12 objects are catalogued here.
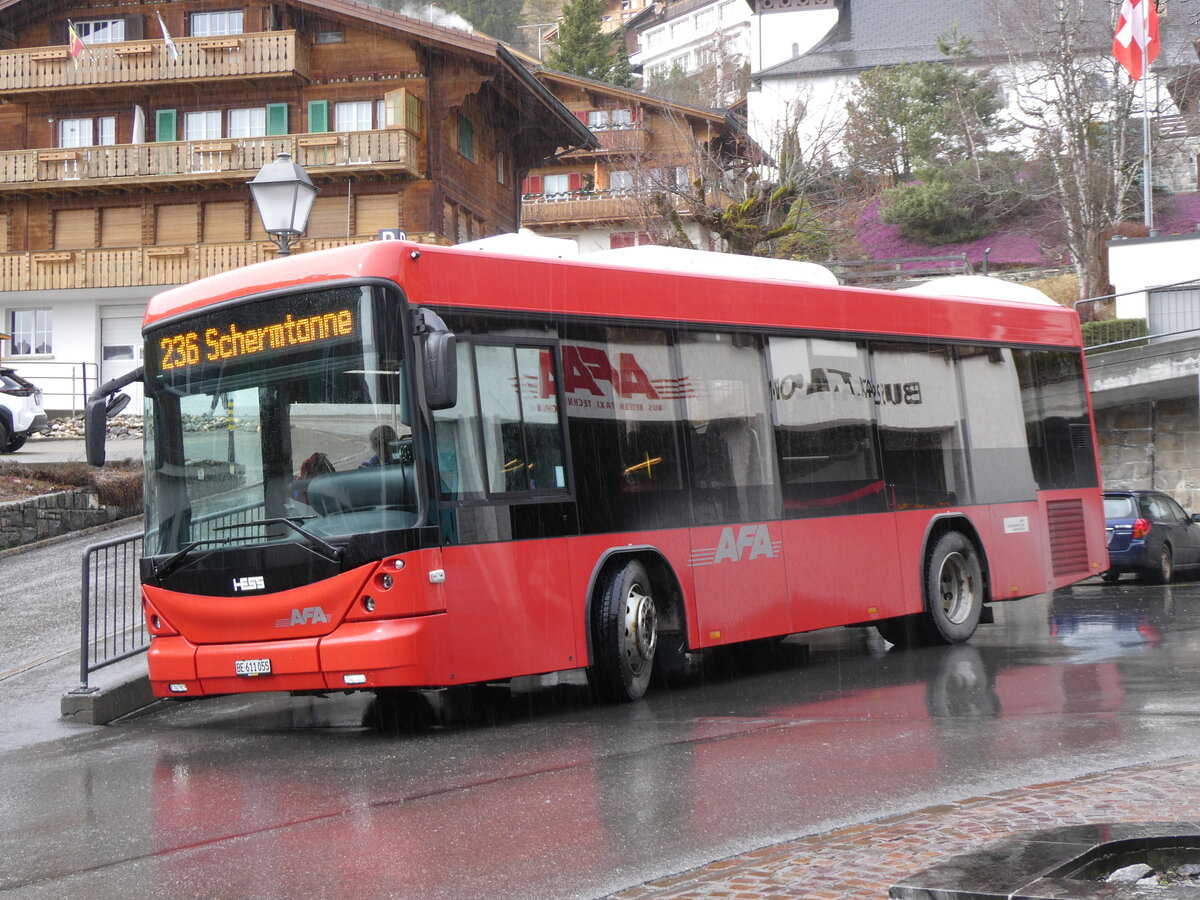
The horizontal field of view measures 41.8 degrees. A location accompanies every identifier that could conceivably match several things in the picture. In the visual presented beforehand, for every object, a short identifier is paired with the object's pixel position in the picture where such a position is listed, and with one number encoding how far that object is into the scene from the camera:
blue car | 25.22
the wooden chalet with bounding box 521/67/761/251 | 44.88
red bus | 9.59
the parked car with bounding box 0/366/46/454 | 27.75
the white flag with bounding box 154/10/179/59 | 45.28
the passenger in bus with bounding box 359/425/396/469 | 9.55
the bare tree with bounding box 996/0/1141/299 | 55.38
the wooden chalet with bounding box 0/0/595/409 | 44.09
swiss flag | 45.38
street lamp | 15.20
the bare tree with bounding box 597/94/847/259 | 28.39
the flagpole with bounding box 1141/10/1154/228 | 45.59
